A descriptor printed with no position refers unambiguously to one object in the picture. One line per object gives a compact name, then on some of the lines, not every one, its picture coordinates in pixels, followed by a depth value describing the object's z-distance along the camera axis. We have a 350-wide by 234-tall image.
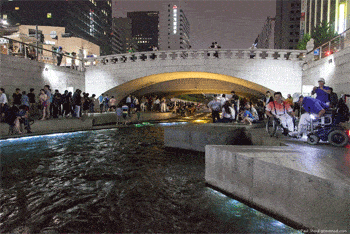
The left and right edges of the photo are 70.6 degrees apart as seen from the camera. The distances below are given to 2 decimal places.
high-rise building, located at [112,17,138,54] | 122.81
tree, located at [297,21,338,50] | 33.72
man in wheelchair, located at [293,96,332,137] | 6.04
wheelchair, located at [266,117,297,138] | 7.10
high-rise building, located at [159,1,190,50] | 126.75
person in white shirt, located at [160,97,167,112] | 29.16
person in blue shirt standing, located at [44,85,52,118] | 13.66
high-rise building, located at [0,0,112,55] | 51.66
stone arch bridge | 22.78
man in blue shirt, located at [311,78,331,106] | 6.77
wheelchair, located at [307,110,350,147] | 5.80
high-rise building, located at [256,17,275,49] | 97.12
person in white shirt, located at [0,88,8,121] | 10.86
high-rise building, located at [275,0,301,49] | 85.31
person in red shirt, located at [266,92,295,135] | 7.25
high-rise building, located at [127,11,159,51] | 164.12
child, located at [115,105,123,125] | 17.56
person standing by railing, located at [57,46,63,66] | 22.18
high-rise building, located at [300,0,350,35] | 29.23
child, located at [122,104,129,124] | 17.59
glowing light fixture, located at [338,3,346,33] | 29.30
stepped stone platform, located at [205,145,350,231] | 2.90
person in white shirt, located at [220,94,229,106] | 12.02
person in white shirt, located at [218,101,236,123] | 11.96
